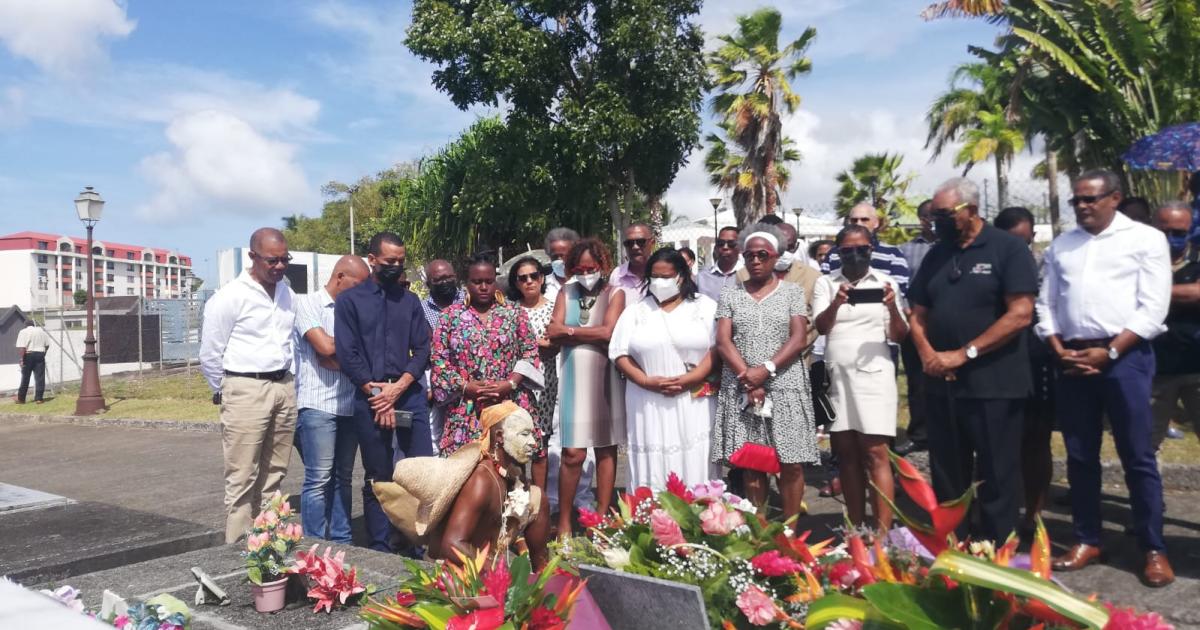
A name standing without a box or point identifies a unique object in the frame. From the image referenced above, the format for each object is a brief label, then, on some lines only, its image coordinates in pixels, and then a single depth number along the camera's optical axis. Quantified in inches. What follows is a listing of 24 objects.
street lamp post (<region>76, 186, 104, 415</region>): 575.8
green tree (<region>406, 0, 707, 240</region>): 754.8
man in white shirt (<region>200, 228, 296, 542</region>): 200.2
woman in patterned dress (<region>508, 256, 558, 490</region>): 214.7
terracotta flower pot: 106.1
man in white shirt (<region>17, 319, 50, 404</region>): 641.0
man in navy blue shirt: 199.8
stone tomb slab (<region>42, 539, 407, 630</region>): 102.1
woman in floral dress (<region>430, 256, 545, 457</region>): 196.4
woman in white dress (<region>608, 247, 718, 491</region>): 194.7
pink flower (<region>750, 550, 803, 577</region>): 67.2
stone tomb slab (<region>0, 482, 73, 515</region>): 156.6
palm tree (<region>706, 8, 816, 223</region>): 919.0
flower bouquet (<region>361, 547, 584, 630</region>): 65.1
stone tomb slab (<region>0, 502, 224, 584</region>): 121.8
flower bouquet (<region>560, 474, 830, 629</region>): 66.7
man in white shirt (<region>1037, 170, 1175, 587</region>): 164.6
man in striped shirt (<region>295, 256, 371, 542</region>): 206.2
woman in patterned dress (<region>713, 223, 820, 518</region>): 187.6
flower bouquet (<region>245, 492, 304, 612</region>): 106.2
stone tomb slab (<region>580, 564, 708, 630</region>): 62.2
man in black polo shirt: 168.7
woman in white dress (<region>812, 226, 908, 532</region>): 187.5
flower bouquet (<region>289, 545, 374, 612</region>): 104.6
